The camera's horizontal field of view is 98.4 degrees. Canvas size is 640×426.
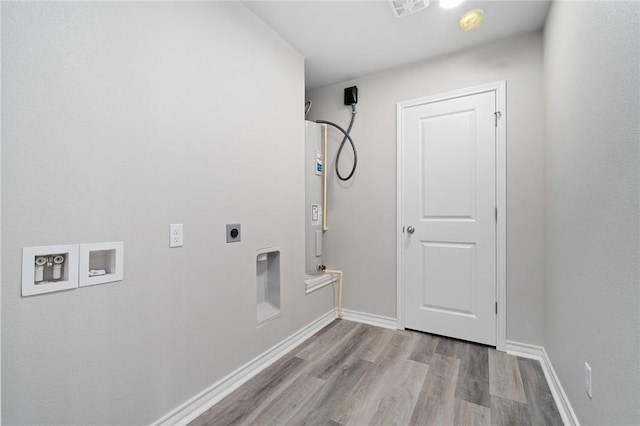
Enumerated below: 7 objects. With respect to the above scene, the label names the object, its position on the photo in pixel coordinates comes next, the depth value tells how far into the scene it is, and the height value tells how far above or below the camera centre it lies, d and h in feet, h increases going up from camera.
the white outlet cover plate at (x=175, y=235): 4.70 -0.37
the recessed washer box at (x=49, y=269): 3.20 -0.69
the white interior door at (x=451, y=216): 7.47 -0.06
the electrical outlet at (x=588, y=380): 3.86 -2.37
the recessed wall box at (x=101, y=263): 3.66 -0.71
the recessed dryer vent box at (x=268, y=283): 7.15 -1.84
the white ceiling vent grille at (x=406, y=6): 5.99 +4.61
